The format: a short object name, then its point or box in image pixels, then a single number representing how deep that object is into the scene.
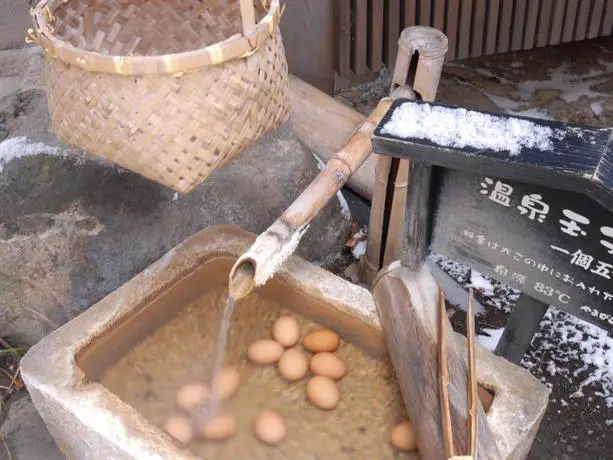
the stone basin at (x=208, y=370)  2.12
